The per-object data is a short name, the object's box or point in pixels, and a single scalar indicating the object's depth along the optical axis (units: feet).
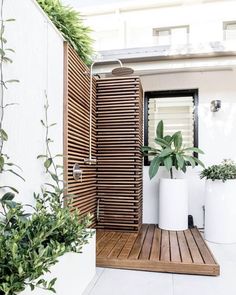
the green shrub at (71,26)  9.24
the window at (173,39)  14.85
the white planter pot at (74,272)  6.37
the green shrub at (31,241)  4.41
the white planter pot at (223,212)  13.24
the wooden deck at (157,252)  9.47
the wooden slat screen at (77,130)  9.85
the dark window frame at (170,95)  16.30
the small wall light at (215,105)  15.65
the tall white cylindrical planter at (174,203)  14.10
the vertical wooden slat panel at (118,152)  13.74
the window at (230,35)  15.07
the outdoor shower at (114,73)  11.79
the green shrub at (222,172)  13.32
